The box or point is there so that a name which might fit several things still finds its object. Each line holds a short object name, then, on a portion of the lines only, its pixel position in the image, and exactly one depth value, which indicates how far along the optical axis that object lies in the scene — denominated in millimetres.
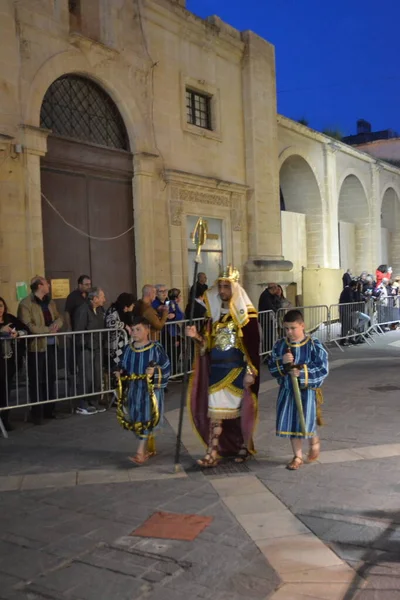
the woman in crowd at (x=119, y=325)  8289
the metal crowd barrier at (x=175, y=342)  9453
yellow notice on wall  10602
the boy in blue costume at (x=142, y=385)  5629
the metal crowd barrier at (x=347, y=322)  14195
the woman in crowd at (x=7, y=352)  7004
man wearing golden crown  5469
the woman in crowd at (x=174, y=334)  9531
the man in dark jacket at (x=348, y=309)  14258
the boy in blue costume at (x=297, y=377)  5340
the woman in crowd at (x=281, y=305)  11820
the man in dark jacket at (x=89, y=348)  7934
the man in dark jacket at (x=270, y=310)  11531
